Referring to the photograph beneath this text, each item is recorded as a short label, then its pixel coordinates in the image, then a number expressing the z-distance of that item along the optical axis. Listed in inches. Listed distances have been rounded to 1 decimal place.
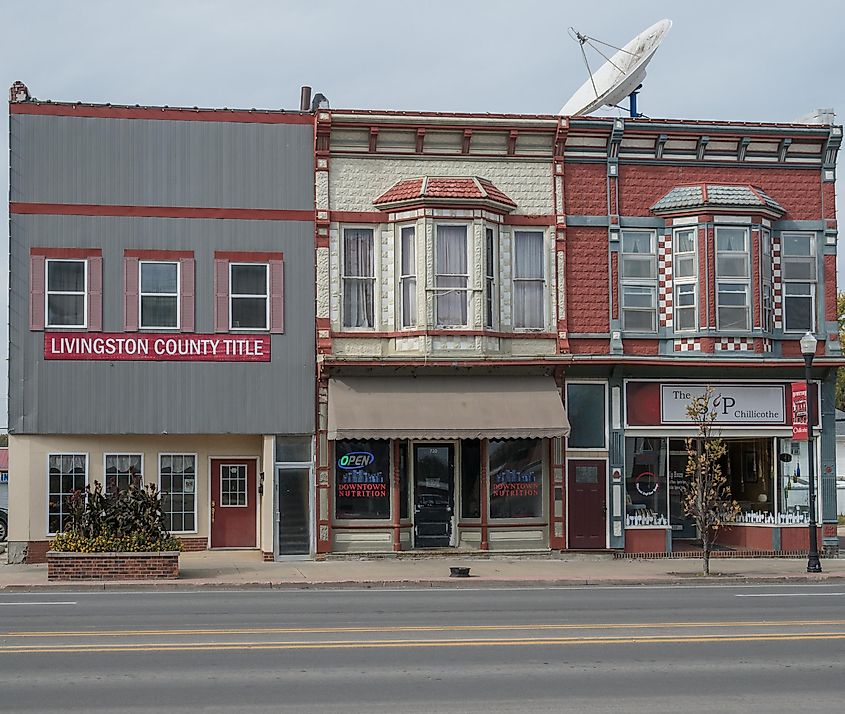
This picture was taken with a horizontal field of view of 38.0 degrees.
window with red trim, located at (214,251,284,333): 1018.7
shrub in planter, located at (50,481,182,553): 874.1
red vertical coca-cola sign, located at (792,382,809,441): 1037.8
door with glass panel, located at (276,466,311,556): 1012.5
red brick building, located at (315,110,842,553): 1018.7
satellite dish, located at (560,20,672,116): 1089.4
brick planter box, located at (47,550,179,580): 862.5
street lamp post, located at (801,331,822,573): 945.5
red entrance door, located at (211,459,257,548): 1071.6
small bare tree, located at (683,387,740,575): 935.7
